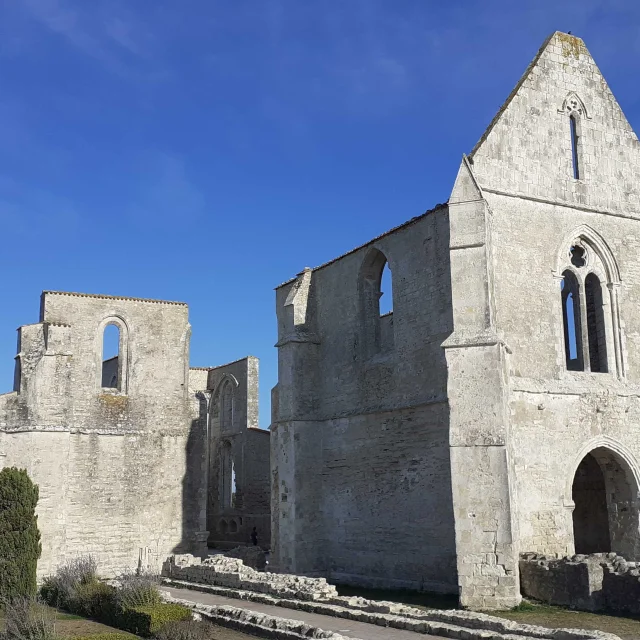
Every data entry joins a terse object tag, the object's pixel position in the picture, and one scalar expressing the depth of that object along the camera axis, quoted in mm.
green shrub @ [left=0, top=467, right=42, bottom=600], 14820
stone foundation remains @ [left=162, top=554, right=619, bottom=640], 9977
